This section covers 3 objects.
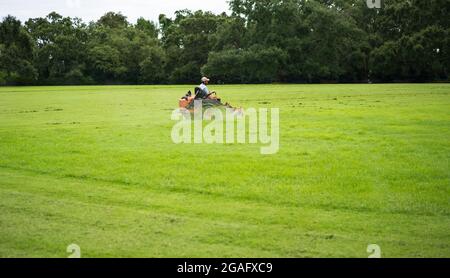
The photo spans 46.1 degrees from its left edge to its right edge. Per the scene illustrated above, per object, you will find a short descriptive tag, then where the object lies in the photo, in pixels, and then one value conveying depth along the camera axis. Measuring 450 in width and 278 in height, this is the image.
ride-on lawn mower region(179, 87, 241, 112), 22.98
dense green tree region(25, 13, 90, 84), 90.12
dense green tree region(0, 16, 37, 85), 85.75
